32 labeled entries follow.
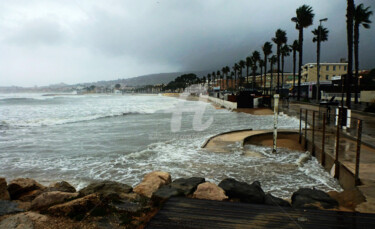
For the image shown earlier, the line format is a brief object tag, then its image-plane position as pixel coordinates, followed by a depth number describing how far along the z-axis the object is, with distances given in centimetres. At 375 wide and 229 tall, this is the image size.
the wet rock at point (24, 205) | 488
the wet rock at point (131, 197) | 513
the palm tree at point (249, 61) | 10056
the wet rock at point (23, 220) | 382
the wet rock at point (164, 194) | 469
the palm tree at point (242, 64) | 11644
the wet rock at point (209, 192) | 470
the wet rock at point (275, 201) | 455
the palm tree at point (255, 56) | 8956
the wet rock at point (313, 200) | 452
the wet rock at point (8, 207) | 448
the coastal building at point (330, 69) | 9281
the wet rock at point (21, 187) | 592
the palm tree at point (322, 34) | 4357
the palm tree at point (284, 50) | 6796
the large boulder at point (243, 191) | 480
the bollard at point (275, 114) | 989
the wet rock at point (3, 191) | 524
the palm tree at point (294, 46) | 5368
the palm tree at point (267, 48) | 7162
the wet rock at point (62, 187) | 592
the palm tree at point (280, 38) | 5600
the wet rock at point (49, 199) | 486
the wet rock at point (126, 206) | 454
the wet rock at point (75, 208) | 428
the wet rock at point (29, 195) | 570
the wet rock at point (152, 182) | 564
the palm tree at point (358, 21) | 2663
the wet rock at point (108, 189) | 519
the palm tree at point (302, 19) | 3953
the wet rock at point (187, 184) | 510
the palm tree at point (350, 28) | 1742
